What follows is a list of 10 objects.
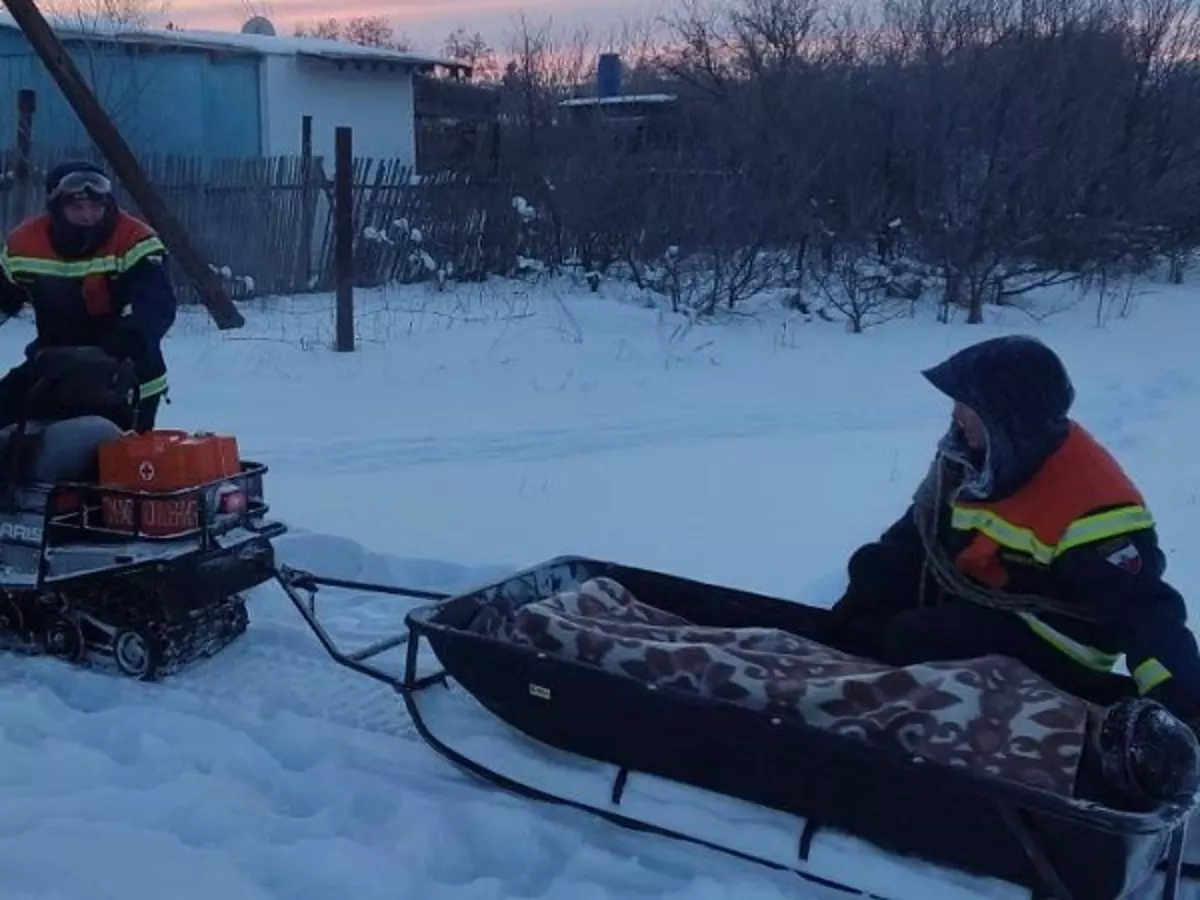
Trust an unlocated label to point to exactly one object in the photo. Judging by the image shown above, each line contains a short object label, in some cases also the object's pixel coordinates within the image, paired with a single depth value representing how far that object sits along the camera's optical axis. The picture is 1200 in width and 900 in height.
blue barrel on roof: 21.14
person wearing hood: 3.38
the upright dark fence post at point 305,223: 15.04
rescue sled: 3.09
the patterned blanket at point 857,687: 3.27
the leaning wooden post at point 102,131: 10.79
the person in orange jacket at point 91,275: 5.29
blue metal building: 18.59
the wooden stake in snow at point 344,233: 10.88
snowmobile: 4.66
